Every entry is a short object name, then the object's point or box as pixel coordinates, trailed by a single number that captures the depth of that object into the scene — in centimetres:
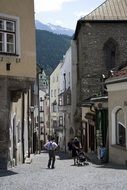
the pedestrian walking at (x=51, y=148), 2228
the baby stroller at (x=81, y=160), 2416
